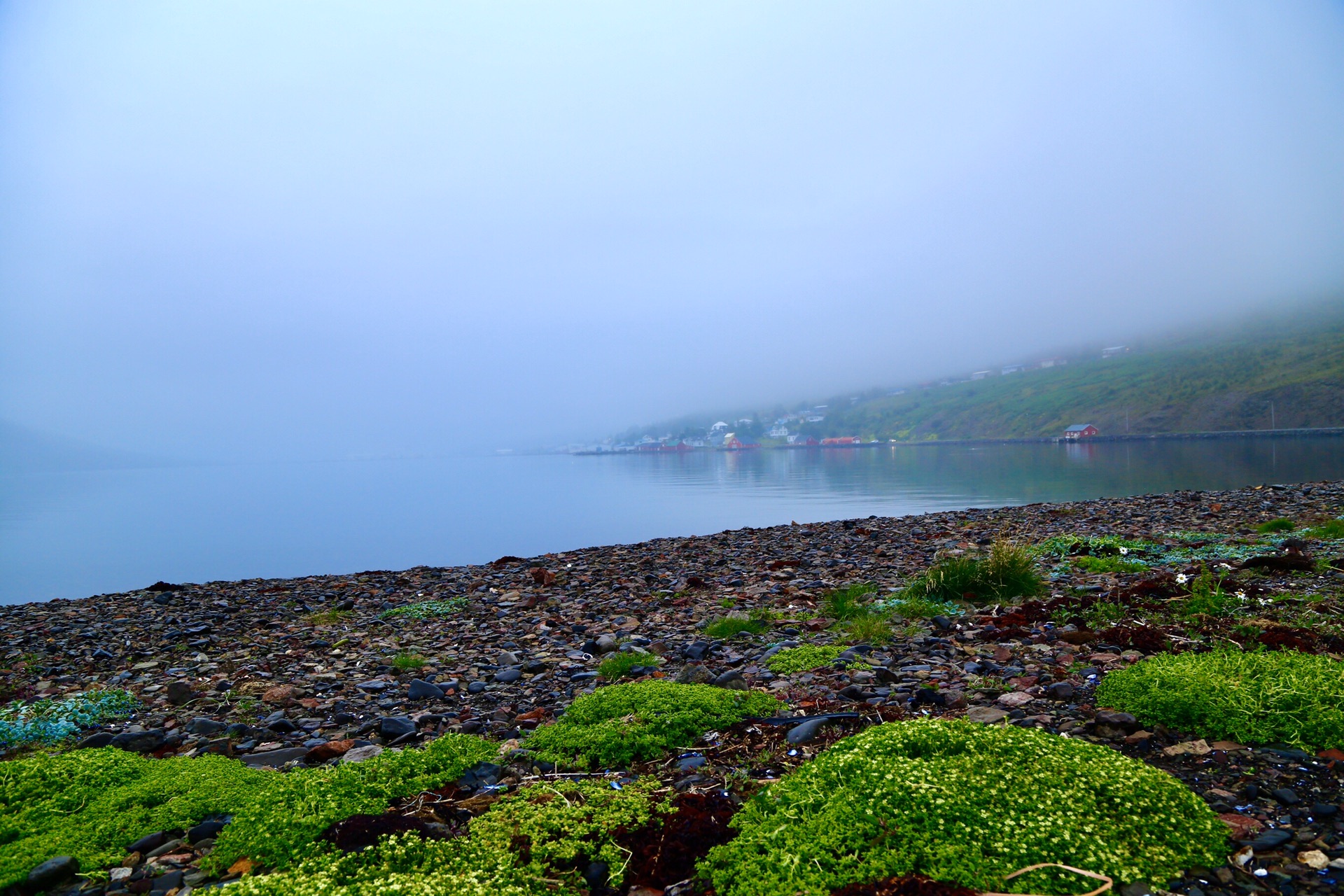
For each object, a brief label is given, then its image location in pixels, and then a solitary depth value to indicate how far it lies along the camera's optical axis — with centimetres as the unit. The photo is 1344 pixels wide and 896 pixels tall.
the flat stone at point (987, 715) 505
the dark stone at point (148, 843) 408
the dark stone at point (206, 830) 416
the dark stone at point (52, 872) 365
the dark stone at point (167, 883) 368
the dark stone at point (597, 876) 355
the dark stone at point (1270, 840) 326
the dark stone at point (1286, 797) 361
